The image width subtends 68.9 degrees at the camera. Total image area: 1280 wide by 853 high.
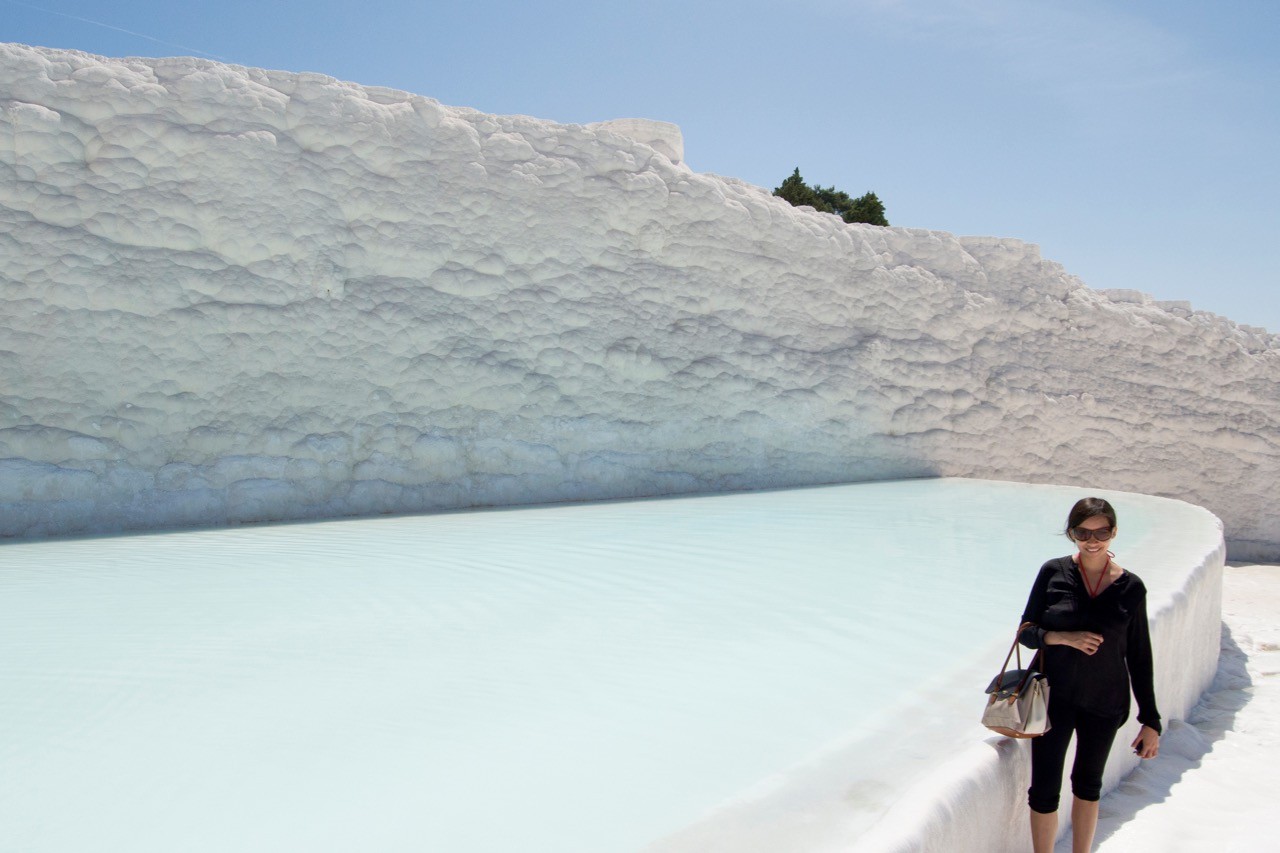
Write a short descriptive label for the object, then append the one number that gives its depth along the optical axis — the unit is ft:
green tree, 73.67
